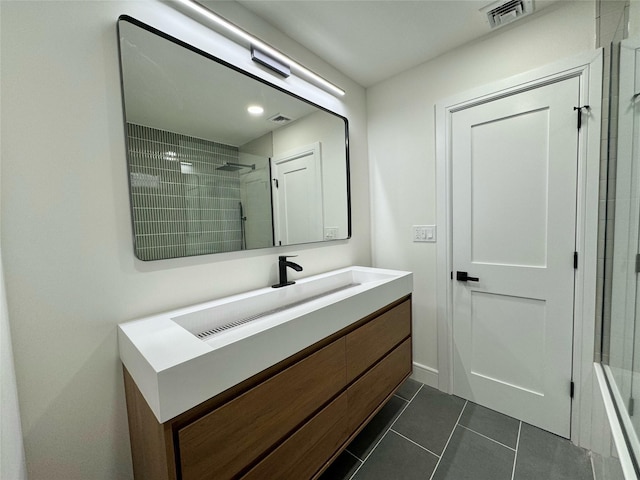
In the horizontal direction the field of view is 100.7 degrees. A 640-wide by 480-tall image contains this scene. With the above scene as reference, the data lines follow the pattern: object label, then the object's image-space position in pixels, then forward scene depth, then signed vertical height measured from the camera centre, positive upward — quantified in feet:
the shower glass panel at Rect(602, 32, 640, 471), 3.95 -0.43
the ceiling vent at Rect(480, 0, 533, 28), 4.74 +3.86
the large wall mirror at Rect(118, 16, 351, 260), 3.65 +1.29
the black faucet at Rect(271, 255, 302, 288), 5.14 -0.84
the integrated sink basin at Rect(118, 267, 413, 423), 2.37 -1.30
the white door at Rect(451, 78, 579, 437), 5.03 -0.67
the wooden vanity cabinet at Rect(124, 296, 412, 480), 2.52 -2.25
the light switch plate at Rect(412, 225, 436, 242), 6.59 -0.28
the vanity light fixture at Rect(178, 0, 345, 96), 3.98 +3.30
